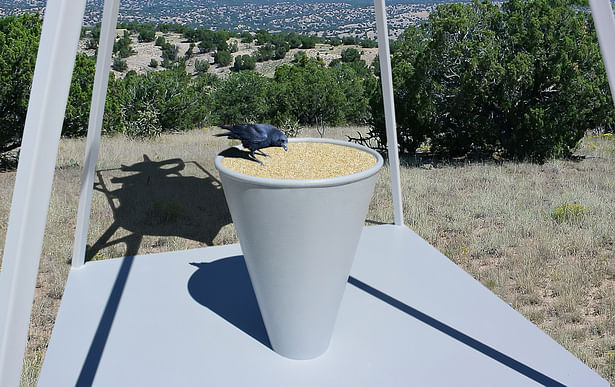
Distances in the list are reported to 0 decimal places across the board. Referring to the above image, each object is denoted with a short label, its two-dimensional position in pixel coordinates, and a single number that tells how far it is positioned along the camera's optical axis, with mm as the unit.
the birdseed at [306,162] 1722
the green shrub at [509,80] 6250
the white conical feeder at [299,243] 1565
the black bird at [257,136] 1944
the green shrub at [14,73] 6098
